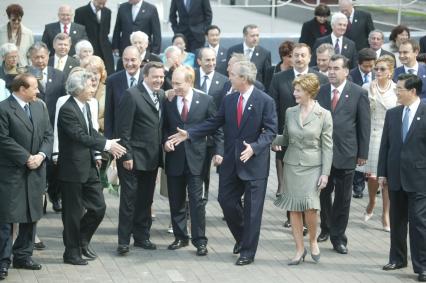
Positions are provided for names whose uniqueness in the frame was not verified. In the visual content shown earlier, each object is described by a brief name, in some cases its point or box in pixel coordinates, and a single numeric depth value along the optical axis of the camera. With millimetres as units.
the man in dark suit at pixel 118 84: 12711
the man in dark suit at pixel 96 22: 18094
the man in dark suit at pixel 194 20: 18625
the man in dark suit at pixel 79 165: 11805
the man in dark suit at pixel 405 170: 11758
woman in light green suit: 11977
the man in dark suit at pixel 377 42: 16219
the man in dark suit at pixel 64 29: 16891
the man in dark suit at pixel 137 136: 12359
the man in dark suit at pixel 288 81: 13562
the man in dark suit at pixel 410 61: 14859
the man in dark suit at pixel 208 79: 13797
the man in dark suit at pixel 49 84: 13562
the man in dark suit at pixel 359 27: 18062
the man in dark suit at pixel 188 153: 12505
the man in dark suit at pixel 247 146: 12125
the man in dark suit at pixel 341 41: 16688
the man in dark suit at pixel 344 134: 12688
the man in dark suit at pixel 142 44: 15109
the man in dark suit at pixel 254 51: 16609
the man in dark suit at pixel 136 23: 17922
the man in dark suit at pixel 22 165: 11461
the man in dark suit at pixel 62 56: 14675
